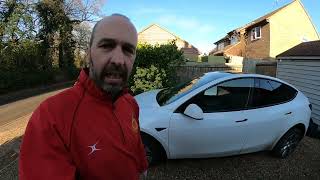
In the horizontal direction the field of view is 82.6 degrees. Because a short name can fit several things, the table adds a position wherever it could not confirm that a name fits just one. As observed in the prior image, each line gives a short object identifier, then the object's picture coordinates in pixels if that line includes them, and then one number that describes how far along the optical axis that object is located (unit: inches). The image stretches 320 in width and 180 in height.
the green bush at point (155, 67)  224.8
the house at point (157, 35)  1059.0
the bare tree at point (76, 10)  644.8
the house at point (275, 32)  702.1
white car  110.7
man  30.4
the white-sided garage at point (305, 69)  213.4
